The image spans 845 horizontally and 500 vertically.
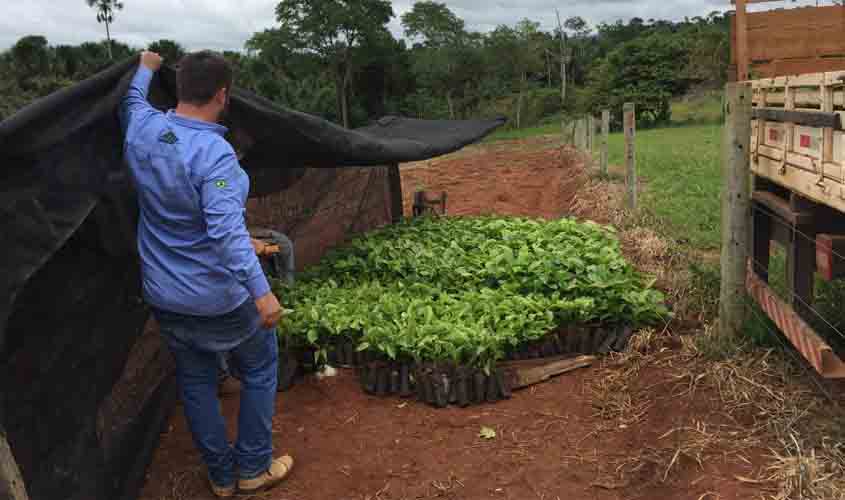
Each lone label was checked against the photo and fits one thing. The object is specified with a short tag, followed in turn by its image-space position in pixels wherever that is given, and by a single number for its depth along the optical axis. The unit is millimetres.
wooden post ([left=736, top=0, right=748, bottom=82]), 5035
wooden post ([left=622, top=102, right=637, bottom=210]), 9555
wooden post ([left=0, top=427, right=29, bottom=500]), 2656
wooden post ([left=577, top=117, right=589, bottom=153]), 19031
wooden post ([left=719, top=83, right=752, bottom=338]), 4594
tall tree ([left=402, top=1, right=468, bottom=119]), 47406
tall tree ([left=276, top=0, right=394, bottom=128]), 46500
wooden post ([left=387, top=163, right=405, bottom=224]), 9898
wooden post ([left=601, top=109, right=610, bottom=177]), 13441
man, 3250
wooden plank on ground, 4988
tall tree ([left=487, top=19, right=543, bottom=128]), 52188
